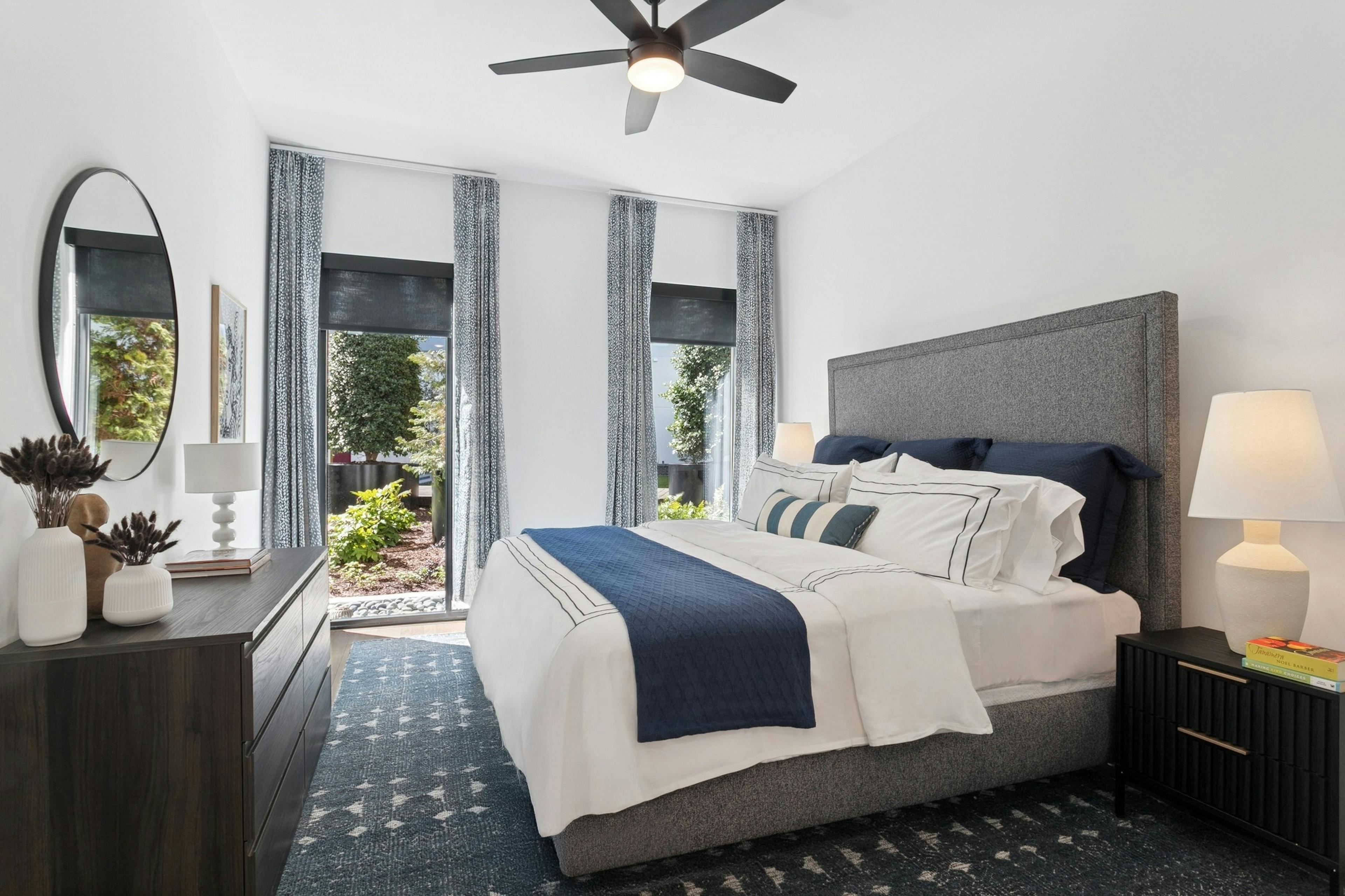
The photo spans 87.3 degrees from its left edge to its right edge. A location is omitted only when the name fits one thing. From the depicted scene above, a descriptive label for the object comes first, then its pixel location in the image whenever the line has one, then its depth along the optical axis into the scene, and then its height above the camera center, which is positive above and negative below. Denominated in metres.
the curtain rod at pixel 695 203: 4.95 +1.77
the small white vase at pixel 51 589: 1.44 -0.29
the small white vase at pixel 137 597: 1.58 -0.34
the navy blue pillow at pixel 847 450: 3.79 -0.03
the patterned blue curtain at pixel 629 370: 4.88 +0.52
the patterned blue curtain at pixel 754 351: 5.26 +0.70
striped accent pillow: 2.87 -0.33
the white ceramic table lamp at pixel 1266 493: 1.94 -0.14
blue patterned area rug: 1.83 -1.14
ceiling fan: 2.44 +1.48
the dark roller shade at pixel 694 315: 5.20 +0.97
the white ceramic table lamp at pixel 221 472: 2.49 -0.09
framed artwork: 3.12 +0.38
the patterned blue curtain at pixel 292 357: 4.15 +0.53
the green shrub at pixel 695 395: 5.28 +0.38
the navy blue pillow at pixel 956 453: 3.14 -0.04
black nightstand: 1.72 -0.81
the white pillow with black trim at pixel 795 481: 3.33 -0.18
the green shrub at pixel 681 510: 5.25 -0.49
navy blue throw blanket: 1.78 -0.56
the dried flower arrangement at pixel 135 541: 1.61 -0.22
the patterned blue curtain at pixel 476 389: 4.52 +0.37
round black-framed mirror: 1.79 +0.37
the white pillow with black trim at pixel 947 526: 2.40 -0.30
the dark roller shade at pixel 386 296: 4.44 +0.97
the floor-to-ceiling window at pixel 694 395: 5.22 +0.38
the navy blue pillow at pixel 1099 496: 2.52 -0.19
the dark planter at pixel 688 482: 5.27 -0.28
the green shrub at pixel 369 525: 4.55 -0.51
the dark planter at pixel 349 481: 4.51 -0.22
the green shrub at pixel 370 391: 4.50 +0.36
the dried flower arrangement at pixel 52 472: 1.46 -0.05
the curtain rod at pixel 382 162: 4.25 +1.77
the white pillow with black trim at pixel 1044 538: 2.39 -0.33
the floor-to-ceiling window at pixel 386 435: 4.49 +0.08
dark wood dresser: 1.40 -0.65
